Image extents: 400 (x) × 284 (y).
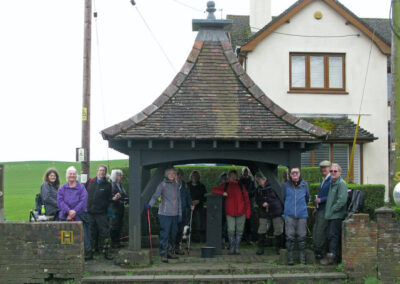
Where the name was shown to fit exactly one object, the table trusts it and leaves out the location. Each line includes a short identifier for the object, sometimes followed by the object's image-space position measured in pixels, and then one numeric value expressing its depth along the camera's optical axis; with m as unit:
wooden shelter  9.82
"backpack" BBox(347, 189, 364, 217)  9.47
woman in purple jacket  9.99
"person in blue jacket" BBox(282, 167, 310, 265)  9.72
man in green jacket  9.49
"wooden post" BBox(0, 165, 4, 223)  9.19
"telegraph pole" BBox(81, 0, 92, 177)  13.88
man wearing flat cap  9.88
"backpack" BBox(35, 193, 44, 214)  10.64
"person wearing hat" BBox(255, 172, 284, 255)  10.71
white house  19.89
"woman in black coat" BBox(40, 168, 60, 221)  10.33
